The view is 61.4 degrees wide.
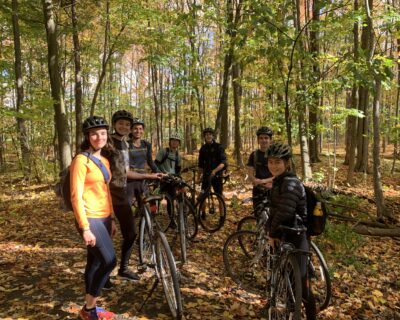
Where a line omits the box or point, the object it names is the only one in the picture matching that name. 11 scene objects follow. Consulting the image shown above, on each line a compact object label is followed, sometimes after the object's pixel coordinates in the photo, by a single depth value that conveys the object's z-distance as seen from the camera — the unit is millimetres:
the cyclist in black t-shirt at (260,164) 6355
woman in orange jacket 3410
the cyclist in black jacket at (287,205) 3654
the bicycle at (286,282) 3477
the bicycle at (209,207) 7984
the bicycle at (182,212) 5930
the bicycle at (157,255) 4027
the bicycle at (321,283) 4508
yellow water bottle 3775
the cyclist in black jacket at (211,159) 8219
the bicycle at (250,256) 5250
